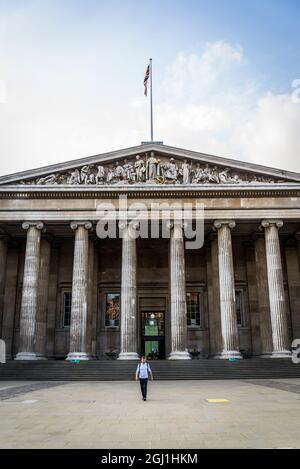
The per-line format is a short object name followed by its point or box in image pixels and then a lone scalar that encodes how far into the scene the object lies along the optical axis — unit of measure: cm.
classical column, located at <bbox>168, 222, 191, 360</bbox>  2780
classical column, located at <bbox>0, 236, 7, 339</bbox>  3133
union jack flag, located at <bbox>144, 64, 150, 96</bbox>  3438
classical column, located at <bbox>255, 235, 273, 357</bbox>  3088
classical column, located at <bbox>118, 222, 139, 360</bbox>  2773
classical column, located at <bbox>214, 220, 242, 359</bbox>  2808
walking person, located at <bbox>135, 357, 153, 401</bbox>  1434
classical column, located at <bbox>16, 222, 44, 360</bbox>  2789
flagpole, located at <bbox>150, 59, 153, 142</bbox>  3357
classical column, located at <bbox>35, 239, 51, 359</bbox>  3065
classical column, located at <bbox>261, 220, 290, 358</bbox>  2830
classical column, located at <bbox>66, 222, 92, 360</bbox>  2800
